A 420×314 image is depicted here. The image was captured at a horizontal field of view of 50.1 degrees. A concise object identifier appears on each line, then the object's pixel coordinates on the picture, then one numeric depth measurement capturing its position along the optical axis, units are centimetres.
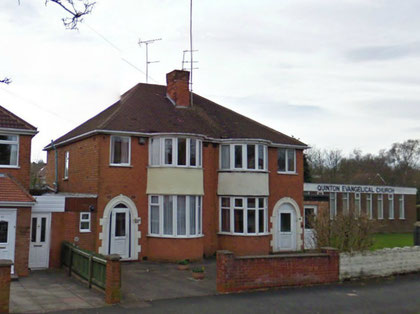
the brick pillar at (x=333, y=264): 1480
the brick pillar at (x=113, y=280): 1158
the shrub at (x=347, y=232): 1619
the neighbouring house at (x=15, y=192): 1562
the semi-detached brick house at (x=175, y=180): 1911
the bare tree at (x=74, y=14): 679
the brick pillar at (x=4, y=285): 1014
